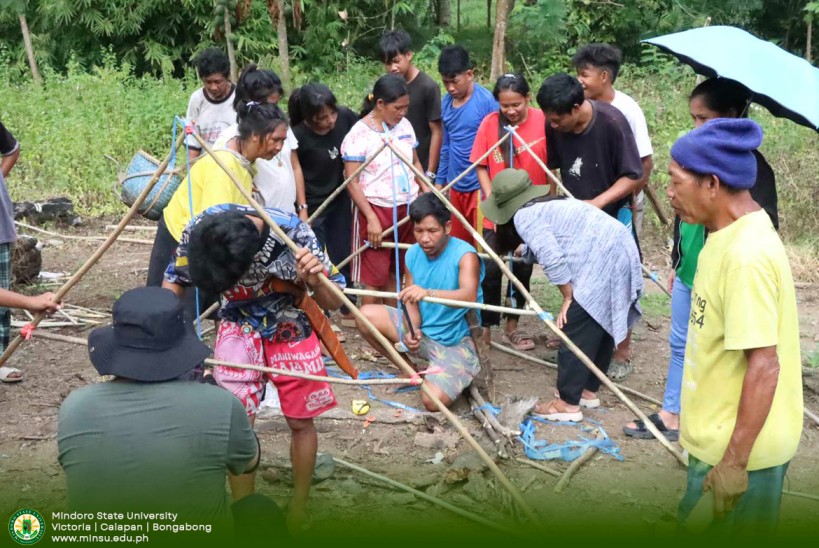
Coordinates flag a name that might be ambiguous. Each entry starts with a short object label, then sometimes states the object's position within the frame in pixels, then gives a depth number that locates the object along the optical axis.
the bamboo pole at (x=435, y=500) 3.36
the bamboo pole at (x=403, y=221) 4.83
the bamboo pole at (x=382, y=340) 3.06
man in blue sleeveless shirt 4.48
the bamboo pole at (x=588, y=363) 3.68
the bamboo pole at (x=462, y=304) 3.76
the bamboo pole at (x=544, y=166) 4.42
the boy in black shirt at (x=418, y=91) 5.66
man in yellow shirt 2.19
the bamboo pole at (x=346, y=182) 4.64
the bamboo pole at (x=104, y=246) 3.52
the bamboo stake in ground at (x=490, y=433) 4.04
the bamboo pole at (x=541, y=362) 4.62
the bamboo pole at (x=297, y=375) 3.15
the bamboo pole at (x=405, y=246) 4.76
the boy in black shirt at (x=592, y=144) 4.37
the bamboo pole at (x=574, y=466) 3.75
